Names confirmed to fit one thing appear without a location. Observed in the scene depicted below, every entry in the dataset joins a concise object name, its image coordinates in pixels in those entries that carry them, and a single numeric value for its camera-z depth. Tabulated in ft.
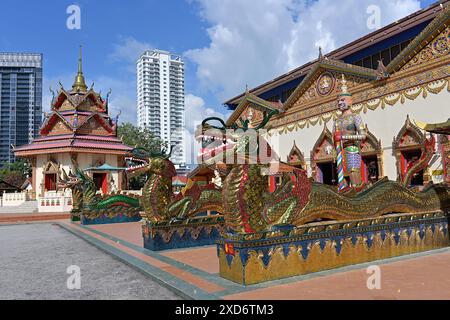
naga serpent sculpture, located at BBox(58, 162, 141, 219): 52.31
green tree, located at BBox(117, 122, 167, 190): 141.89
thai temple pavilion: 91.30
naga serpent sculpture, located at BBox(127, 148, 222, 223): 28.02
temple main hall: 39.81
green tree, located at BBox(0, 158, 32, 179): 165.99
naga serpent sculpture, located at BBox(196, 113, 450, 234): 17.54
